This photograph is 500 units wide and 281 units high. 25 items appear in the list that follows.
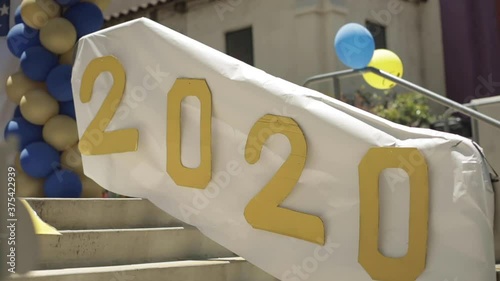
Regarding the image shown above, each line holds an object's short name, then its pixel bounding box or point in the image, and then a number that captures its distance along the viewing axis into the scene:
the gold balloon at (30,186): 4.98
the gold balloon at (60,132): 4.98
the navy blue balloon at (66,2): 5.25
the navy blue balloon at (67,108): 5.16
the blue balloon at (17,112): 5.24
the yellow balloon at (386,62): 5.55
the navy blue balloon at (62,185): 4.86
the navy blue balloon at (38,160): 4.92
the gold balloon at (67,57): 5.22
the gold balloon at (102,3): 5.56
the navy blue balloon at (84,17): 5.24
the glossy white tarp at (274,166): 2.67
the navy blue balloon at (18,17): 5.50
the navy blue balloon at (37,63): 5.05
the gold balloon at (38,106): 4.99
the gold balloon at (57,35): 5.06
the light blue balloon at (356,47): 5.00
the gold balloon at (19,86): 5.17
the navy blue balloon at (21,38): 5.24
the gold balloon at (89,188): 5.20
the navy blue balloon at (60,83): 4.96
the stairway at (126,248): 3.02
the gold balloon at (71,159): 5.04
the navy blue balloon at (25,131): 5.07
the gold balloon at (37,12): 5.15
